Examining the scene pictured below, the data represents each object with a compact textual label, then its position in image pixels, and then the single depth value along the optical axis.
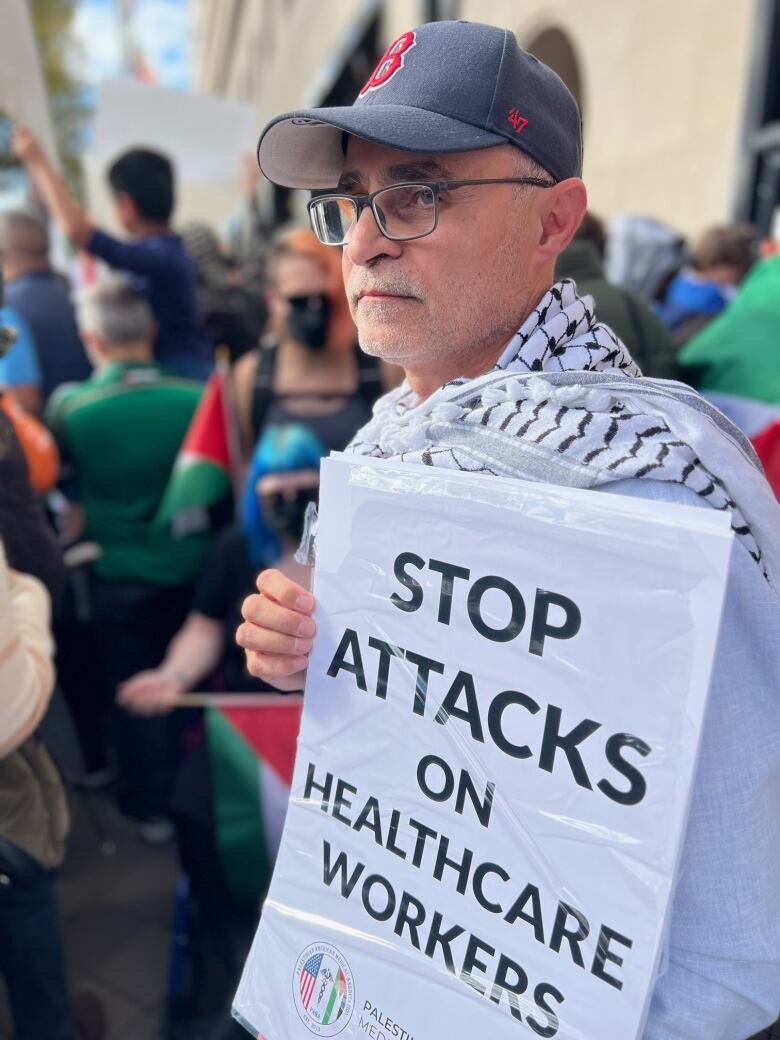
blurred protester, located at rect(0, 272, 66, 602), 1.87
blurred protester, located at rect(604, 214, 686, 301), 4.36
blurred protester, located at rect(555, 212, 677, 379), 2.31
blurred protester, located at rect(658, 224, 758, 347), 3.80
